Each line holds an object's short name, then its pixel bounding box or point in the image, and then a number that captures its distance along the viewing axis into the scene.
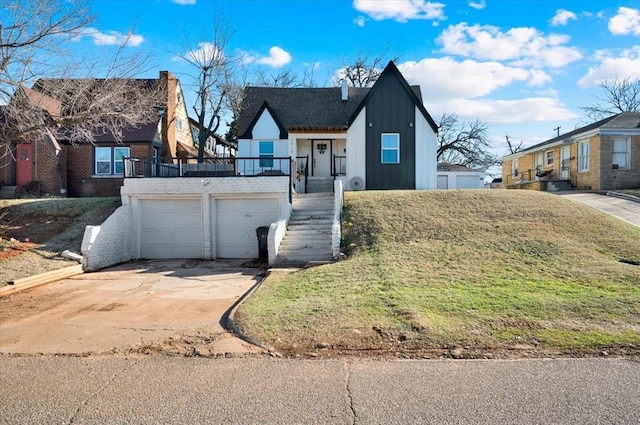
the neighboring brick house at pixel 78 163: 22.27
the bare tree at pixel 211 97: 26.52
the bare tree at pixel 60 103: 11.57
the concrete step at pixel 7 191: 22.40
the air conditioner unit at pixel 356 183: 20.58
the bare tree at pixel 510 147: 61.38
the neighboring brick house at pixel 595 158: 22.53
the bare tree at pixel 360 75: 41.53
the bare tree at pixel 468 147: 43.94
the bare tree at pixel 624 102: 43.84
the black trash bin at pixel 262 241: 14.44
